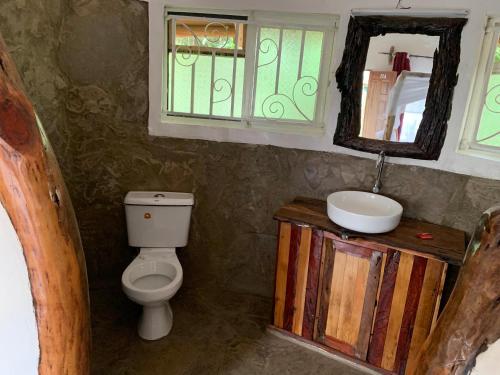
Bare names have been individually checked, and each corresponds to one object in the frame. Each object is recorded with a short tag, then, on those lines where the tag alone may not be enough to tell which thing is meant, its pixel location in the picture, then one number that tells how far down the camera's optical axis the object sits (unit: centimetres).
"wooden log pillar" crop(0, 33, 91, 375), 79
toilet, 231
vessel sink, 195
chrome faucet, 221
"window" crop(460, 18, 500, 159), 199
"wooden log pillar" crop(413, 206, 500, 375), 56
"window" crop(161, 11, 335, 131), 233
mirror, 203
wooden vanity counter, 193
